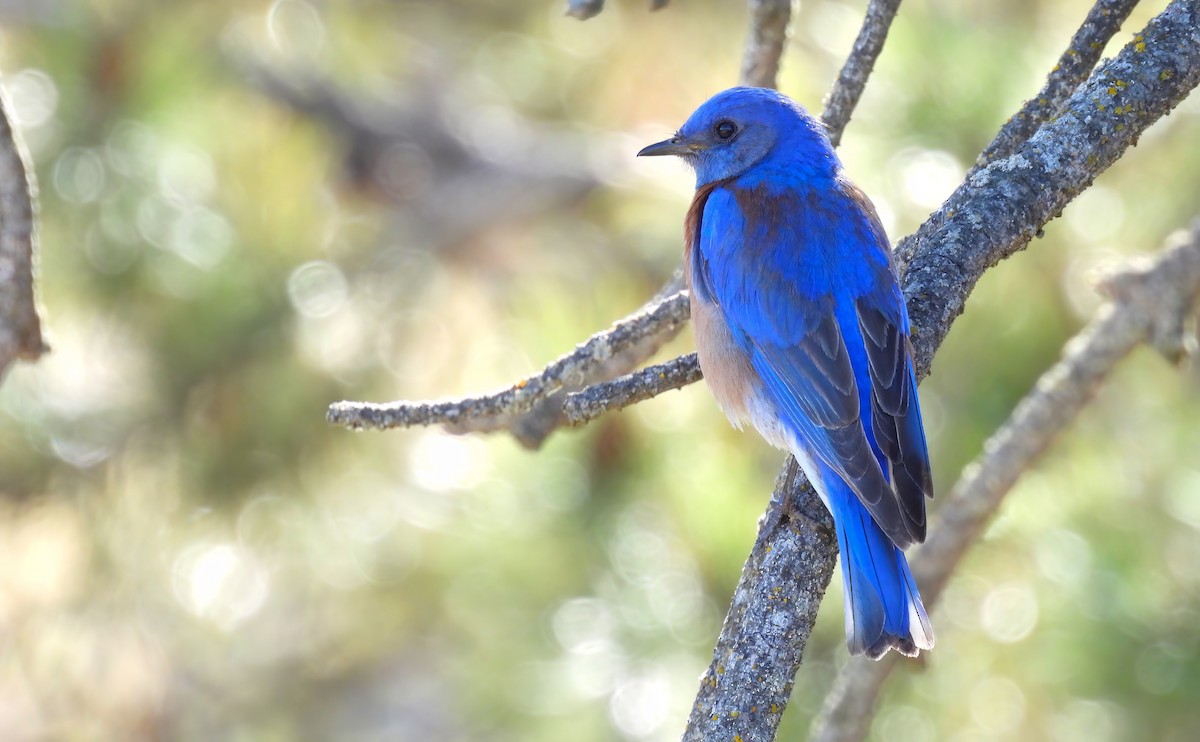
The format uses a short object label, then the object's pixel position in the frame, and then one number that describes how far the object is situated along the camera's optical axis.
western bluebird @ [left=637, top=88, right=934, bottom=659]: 4.36
